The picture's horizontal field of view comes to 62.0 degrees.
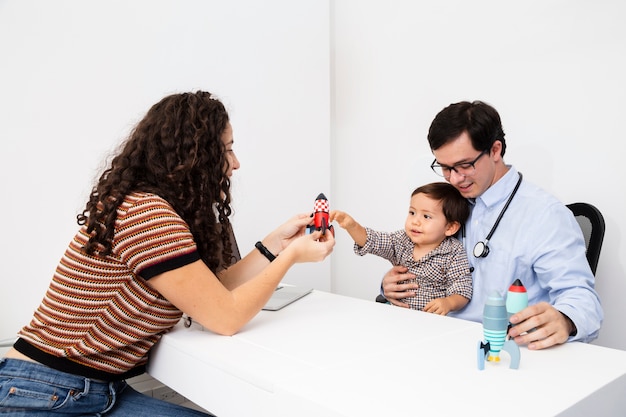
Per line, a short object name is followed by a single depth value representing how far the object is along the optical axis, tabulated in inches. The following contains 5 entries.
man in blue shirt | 68.4
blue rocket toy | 47.8
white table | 40.6
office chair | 74.4
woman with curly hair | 55.4
